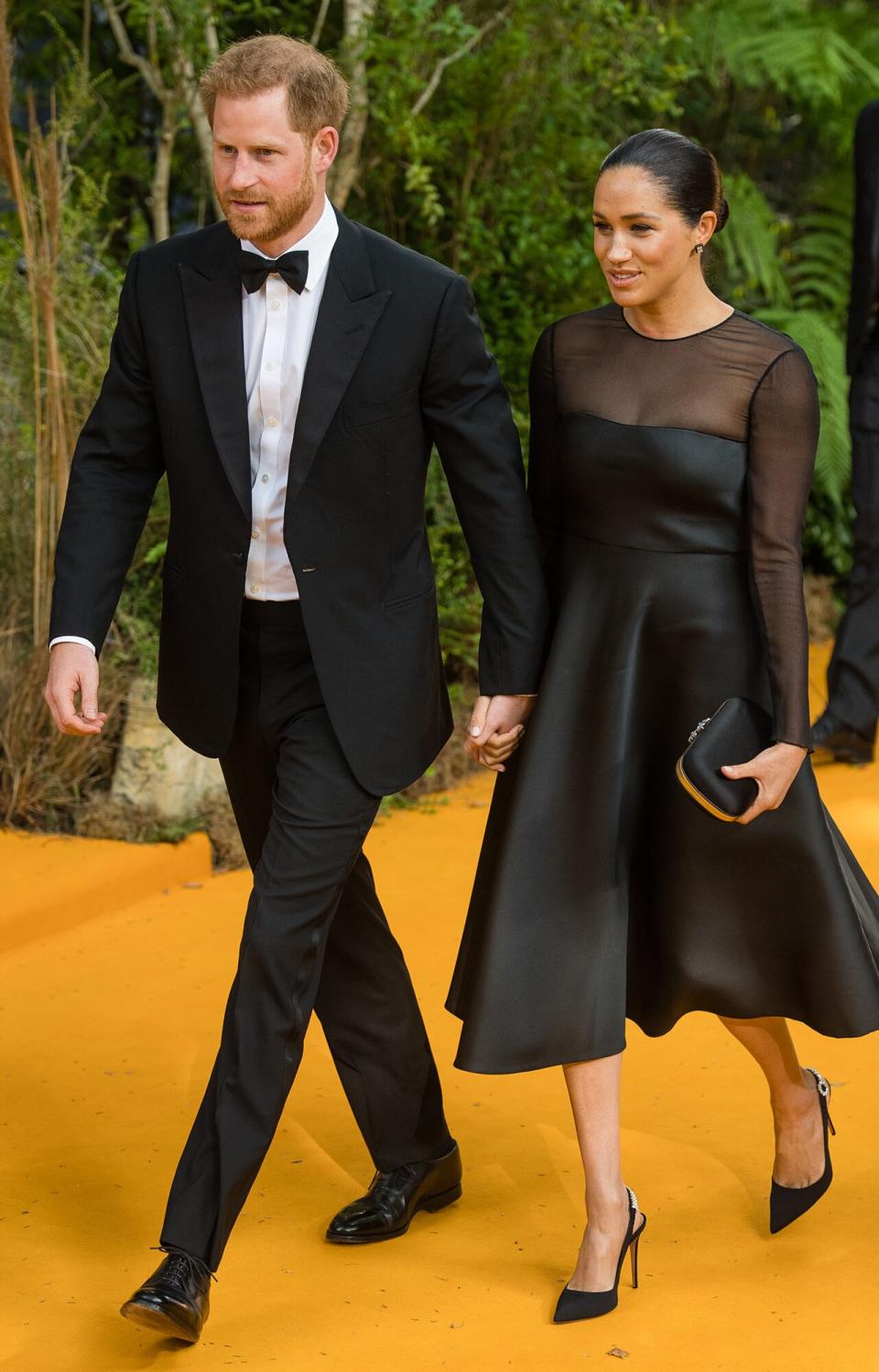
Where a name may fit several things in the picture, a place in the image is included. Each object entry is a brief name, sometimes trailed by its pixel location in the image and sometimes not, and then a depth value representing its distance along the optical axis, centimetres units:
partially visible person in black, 645
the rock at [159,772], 598
